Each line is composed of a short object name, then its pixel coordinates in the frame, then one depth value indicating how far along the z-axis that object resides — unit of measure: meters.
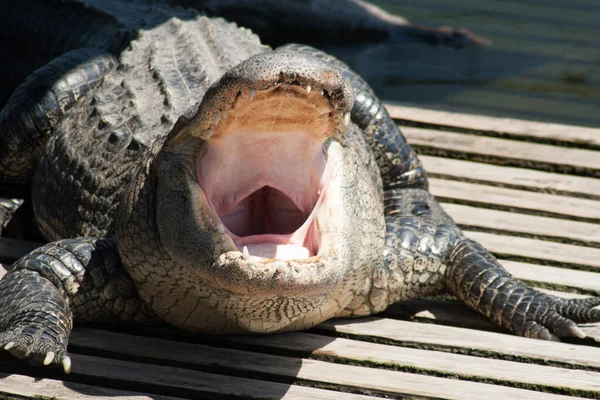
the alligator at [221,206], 6.34
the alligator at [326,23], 18.89
